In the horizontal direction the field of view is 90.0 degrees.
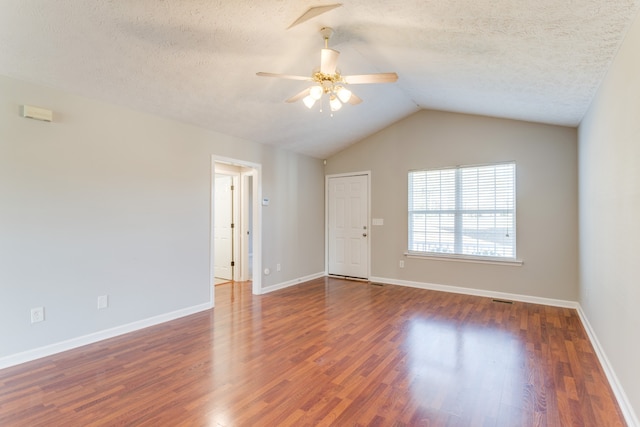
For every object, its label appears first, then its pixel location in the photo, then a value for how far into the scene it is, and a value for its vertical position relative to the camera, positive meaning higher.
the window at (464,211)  4.91 +0.08
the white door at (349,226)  6.30 -0.20
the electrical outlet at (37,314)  2.89 -0.90
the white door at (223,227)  6.27 -0.23
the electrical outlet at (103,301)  3.33 -0.90
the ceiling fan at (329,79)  2.63 +1.17
